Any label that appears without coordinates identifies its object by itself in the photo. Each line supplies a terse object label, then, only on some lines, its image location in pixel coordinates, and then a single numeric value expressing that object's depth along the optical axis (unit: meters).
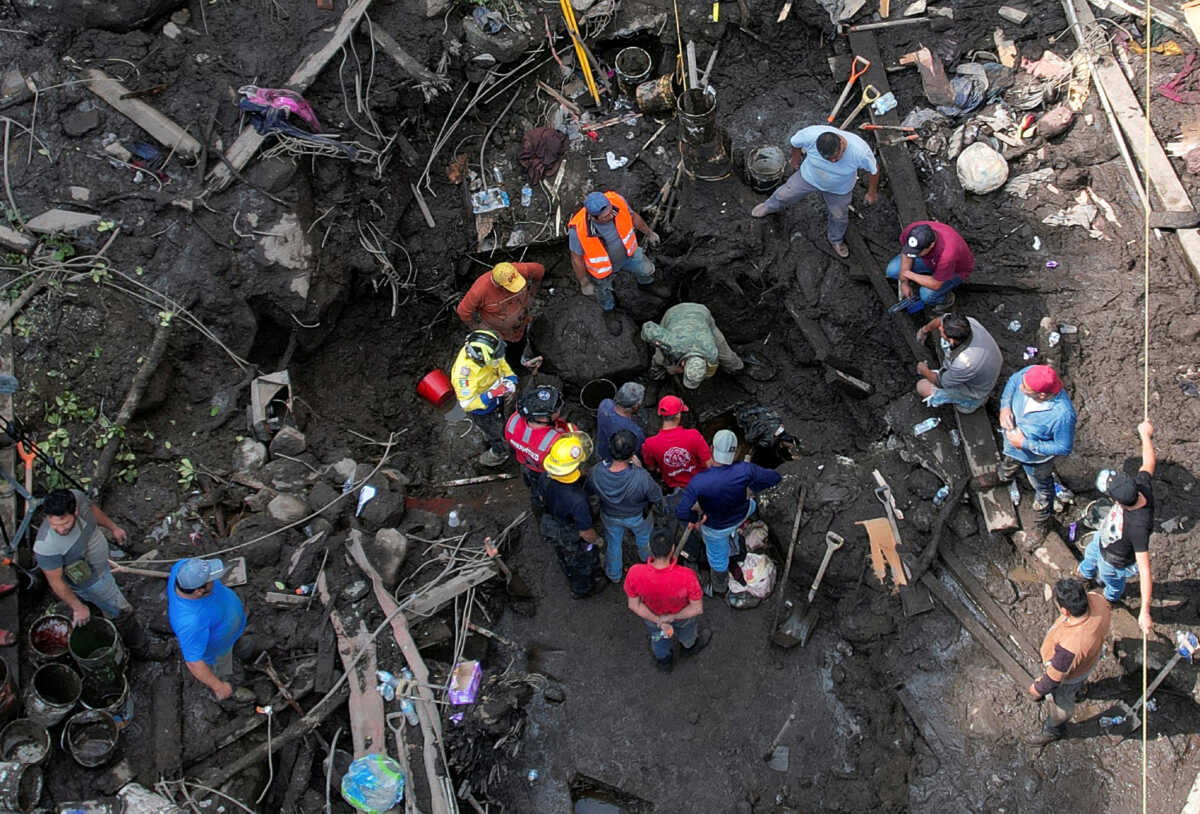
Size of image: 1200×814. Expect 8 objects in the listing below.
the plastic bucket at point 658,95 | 8.75
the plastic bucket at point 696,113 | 8.10
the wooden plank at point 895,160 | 8.09
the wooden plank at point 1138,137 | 7.44
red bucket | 8.52
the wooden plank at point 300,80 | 7.61
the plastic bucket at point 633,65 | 8.96
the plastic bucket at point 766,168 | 8.45
